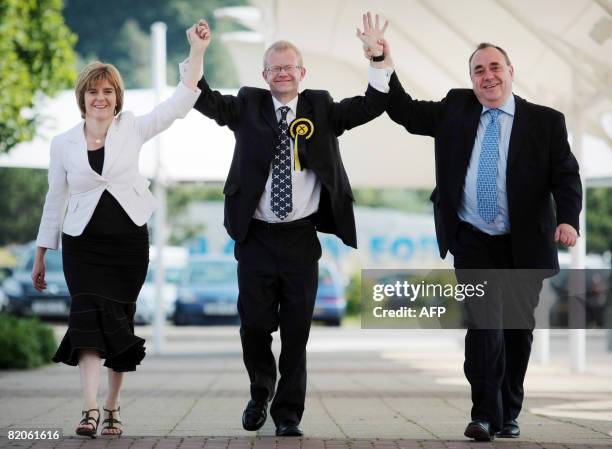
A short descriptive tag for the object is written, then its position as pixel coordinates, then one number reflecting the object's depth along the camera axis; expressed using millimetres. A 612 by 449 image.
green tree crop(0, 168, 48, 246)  60156
